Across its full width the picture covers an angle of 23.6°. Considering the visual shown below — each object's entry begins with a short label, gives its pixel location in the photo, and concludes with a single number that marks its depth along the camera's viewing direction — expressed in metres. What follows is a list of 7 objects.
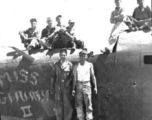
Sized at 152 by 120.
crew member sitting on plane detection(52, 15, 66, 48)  13.28
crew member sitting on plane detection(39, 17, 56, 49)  13.59
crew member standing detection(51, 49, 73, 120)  12.49
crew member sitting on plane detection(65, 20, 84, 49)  13.20
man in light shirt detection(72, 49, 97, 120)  12.04
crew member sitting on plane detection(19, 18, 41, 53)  14.02
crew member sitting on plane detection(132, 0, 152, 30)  12.46
